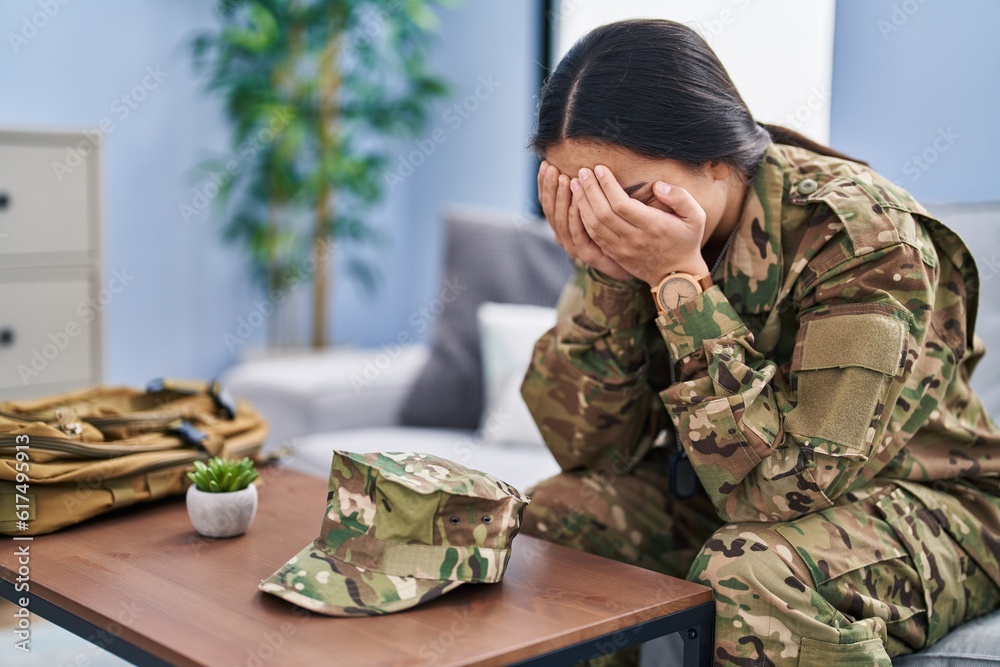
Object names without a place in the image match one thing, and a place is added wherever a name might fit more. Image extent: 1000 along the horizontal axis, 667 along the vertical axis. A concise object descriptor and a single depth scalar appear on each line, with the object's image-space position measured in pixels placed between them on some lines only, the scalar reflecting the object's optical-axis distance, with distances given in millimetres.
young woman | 1090
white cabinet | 2299
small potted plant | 1198
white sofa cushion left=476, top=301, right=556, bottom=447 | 2055
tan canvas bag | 1210
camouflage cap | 979
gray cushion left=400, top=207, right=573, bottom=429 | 2242
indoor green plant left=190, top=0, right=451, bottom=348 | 2996
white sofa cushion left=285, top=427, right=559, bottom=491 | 1864
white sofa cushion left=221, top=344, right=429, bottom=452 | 2121
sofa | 2049
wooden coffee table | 884
